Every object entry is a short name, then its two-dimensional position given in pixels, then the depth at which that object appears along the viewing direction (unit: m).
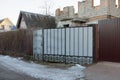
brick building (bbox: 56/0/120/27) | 10.73
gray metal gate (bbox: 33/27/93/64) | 5.32
